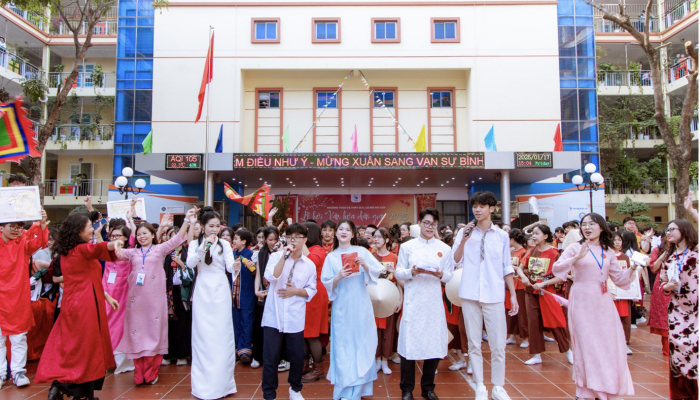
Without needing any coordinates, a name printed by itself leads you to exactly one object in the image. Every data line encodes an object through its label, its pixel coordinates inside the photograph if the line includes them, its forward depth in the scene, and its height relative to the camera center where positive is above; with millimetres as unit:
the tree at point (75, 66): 9281 +3733
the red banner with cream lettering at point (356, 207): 20078 +729
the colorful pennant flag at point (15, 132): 4793 +952
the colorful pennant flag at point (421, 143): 17984 +3141
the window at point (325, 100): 20325 +5419
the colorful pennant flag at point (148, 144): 17658 +3060
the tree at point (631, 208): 19938 +673
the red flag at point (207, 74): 15420 +5034
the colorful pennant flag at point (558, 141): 18281 +3264
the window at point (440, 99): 20547 +5505
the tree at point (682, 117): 8578 +2011
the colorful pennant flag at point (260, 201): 7488 +367
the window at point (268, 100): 20453 +5420
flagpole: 14508 +1219
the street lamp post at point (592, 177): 13609 +1382
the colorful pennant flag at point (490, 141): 17922 +3215
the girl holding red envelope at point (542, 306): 5816 -1054
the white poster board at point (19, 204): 4660 +202
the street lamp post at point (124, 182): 13934 +1256
